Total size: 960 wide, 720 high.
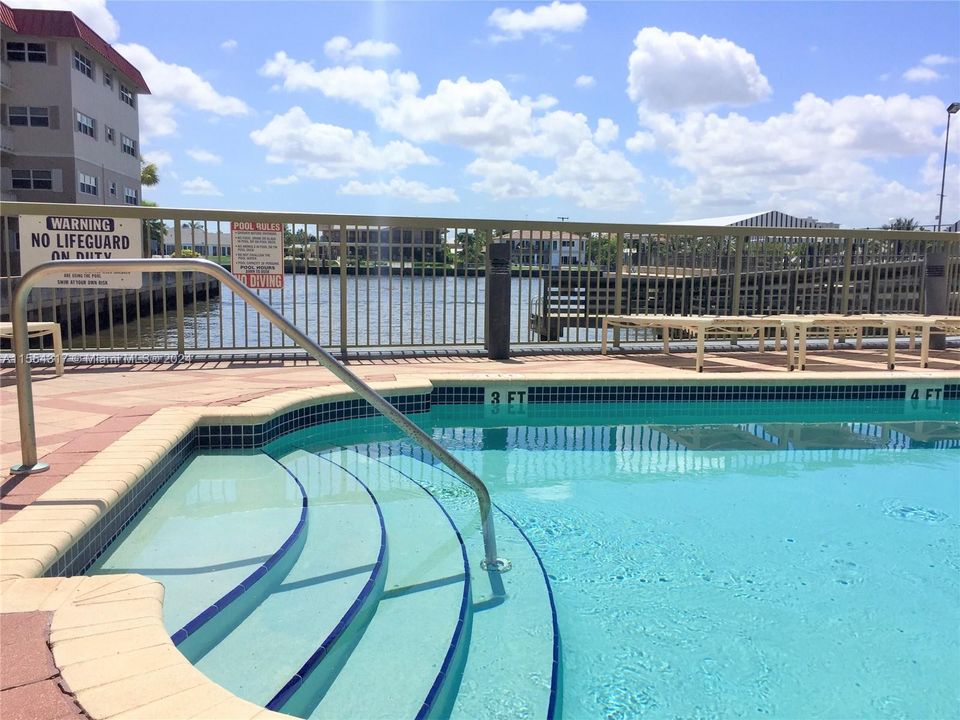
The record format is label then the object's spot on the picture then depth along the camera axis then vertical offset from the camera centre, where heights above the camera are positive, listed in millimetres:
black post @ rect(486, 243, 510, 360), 8680 -200
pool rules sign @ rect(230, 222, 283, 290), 8141 +343
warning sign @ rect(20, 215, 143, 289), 7410 +419
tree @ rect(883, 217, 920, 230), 76538 +7868
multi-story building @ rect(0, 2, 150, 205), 33469 +8886
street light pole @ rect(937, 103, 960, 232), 25331 +6866
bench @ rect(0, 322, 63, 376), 6691 -525
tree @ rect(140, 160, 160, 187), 57906 +9074
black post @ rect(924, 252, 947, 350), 10594 +102
